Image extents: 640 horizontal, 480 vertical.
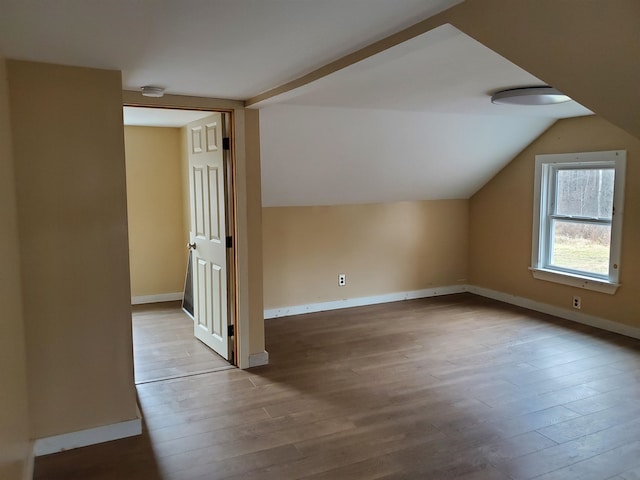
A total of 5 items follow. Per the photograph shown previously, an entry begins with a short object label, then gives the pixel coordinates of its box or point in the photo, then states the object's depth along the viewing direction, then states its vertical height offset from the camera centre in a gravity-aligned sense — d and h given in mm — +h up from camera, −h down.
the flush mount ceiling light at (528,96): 3598 +689
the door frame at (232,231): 3855 -298
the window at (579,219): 4793 -277
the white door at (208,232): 4051 -332
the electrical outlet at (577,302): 5141 -1135
